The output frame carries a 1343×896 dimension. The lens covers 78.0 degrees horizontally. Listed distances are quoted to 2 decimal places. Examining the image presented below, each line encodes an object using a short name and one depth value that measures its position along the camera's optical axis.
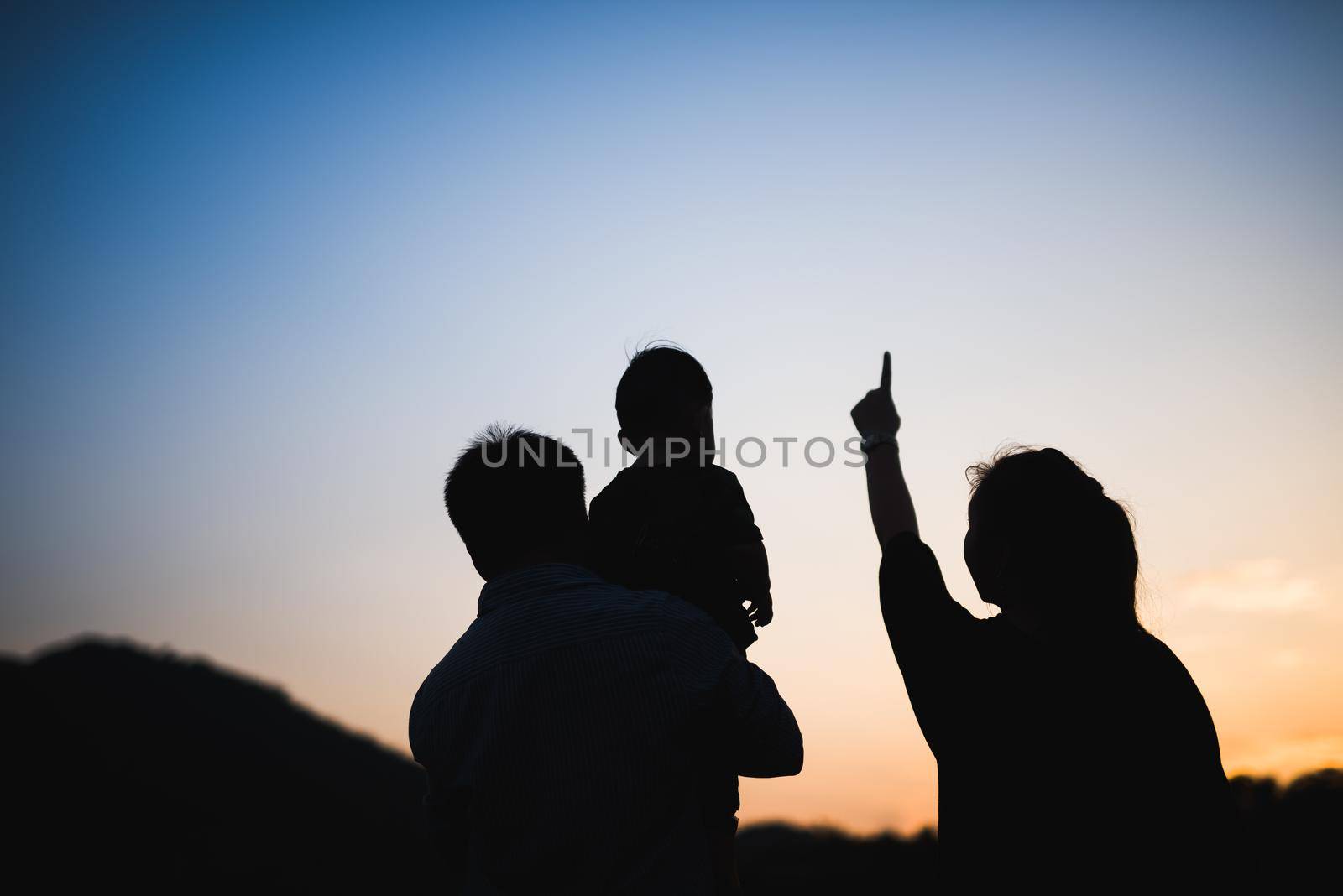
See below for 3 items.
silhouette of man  1.76
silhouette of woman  1.64
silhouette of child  2.33
